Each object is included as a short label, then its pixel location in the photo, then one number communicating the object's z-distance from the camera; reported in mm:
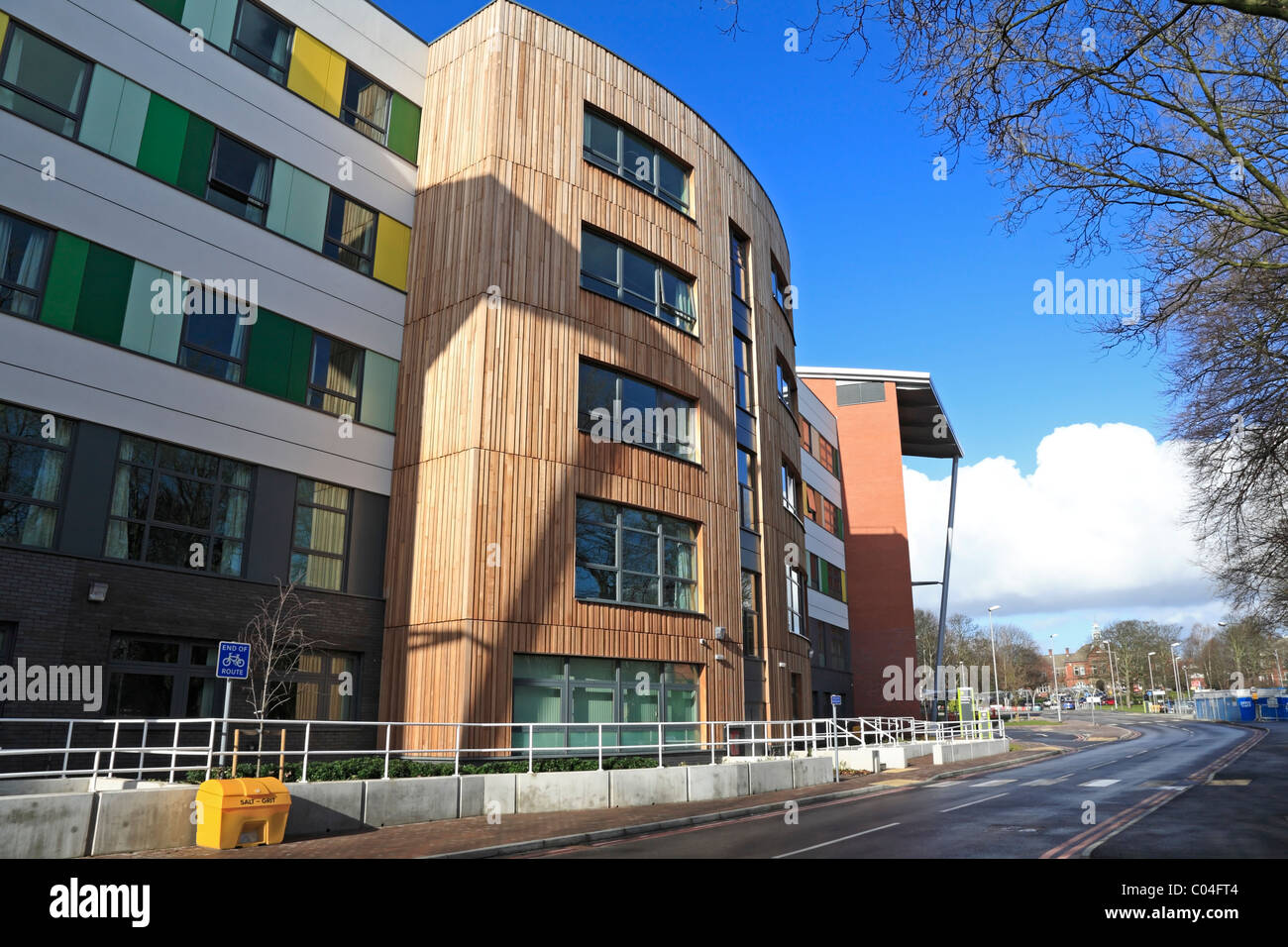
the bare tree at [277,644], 18078
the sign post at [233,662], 12625
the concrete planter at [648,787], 17266
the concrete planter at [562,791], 16314
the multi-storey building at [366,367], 16562
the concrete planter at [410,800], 14039
